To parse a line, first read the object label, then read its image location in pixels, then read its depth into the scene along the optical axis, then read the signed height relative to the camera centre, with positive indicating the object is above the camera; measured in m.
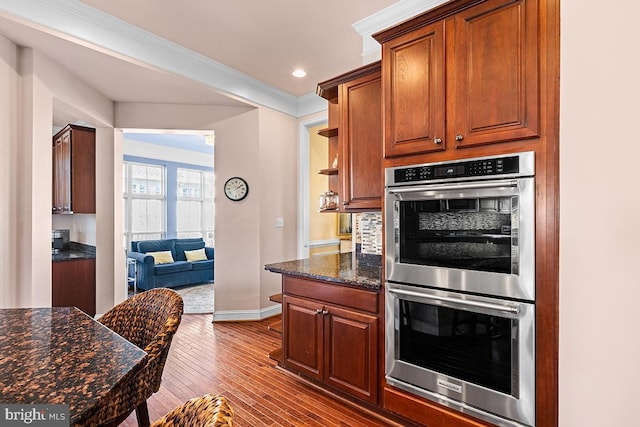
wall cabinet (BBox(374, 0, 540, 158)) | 1.54 +0.70
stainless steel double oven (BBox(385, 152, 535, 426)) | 1.53 -0.38
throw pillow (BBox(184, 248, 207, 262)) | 6.54 -0.87
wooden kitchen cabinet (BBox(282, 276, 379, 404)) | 2.10 -0.86
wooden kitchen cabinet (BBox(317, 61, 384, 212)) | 2.36 +0.54
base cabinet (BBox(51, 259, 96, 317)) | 3.74 -0.85
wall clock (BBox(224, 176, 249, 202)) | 4.12 +0.30
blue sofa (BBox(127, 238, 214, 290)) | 5.82 -1.01
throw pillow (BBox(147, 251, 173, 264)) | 6.05 -0.84
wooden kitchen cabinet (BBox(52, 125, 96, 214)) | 3.98 +0.51
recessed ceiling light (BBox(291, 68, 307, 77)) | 3.65 +1.56
